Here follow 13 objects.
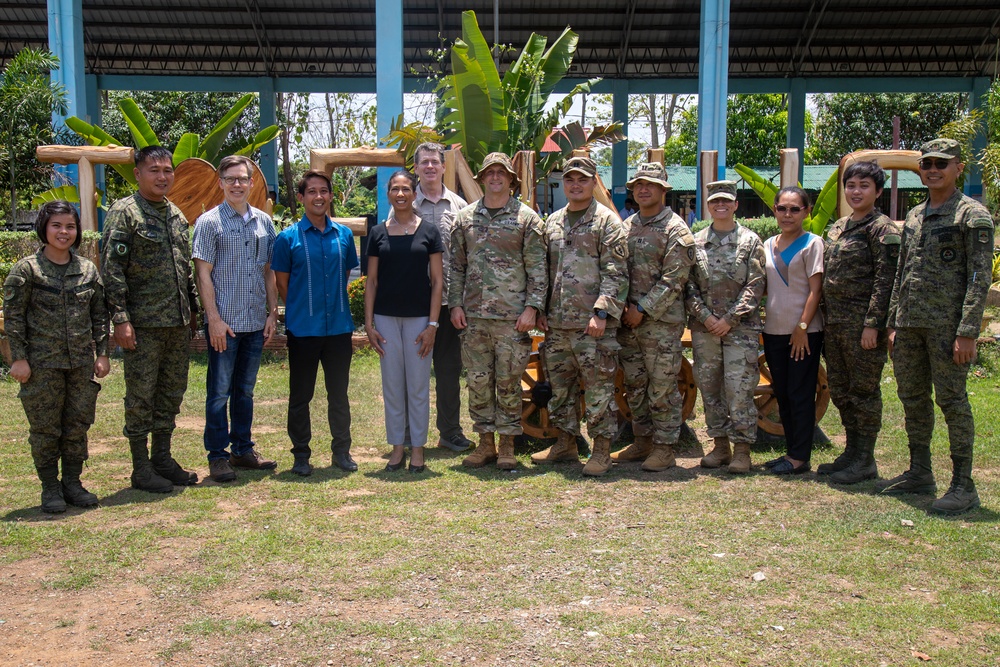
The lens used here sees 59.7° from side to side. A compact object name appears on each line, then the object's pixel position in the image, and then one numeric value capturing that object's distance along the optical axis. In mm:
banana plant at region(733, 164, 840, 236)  9781
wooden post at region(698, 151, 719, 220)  10188
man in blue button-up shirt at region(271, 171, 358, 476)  5500
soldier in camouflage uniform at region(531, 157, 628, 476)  5406
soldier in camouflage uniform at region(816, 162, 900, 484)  5117
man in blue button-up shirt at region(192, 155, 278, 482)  5328
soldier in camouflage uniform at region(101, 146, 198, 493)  4965
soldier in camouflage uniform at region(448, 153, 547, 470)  5527
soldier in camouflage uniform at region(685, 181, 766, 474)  5480
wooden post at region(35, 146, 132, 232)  10352
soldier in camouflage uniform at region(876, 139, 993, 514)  4551
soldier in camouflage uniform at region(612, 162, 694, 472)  5422
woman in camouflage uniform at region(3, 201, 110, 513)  4625
